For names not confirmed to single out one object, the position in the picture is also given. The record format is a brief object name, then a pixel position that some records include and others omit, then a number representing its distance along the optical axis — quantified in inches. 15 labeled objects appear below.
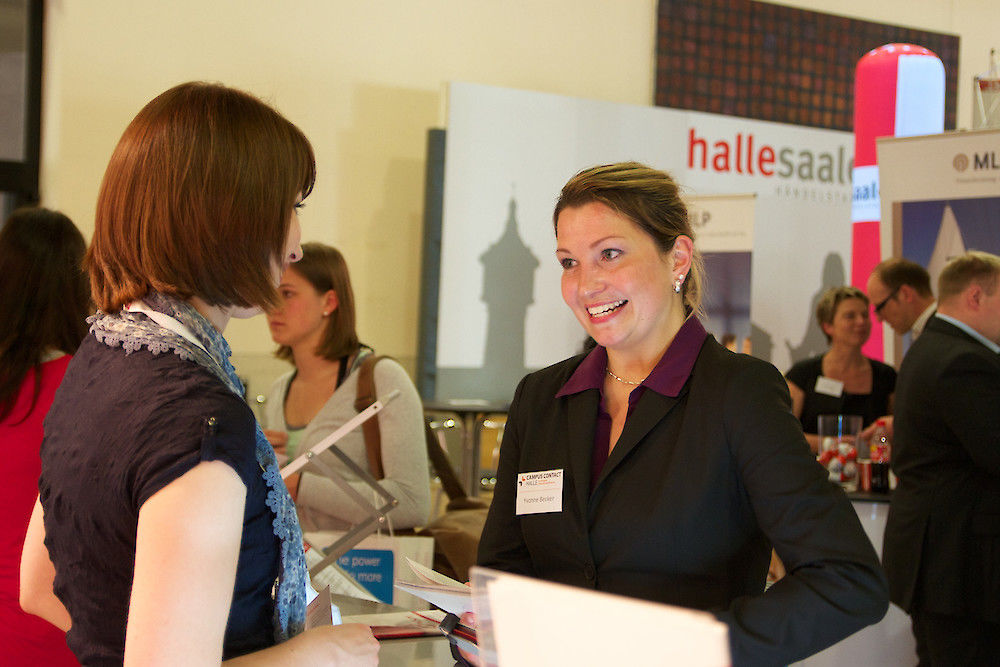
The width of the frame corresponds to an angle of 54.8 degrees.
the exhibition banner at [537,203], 249.9
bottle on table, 165.5
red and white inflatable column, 242.7
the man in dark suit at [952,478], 126.3
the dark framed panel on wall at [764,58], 295.3
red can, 165.9
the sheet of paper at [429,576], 57.4
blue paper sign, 102.6
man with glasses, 184.1
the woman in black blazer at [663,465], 53.8
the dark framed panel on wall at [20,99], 211.8
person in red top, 73.2
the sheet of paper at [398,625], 74.0
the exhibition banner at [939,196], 179.0
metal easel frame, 92.0
